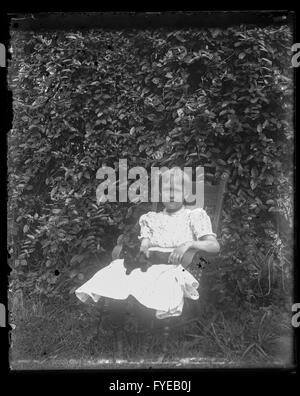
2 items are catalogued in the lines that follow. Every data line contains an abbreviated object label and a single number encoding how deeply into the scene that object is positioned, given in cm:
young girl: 570
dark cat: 579
